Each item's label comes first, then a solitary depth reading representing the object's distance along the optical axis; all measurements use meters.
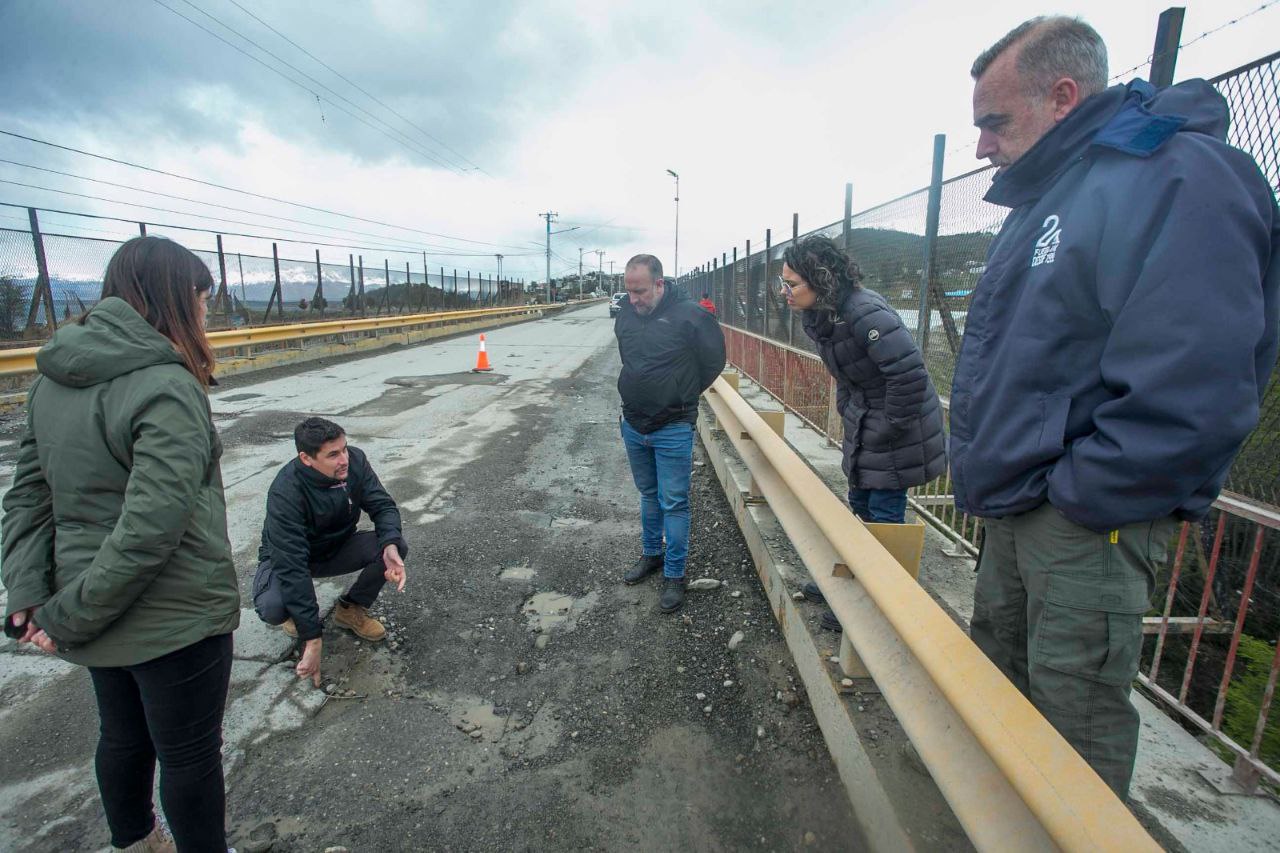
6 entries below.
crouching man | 2.95
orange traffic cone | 13.19
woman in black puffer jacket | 2.88
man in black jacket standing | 3.86
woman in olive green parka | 1.67
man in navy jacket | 1.22
